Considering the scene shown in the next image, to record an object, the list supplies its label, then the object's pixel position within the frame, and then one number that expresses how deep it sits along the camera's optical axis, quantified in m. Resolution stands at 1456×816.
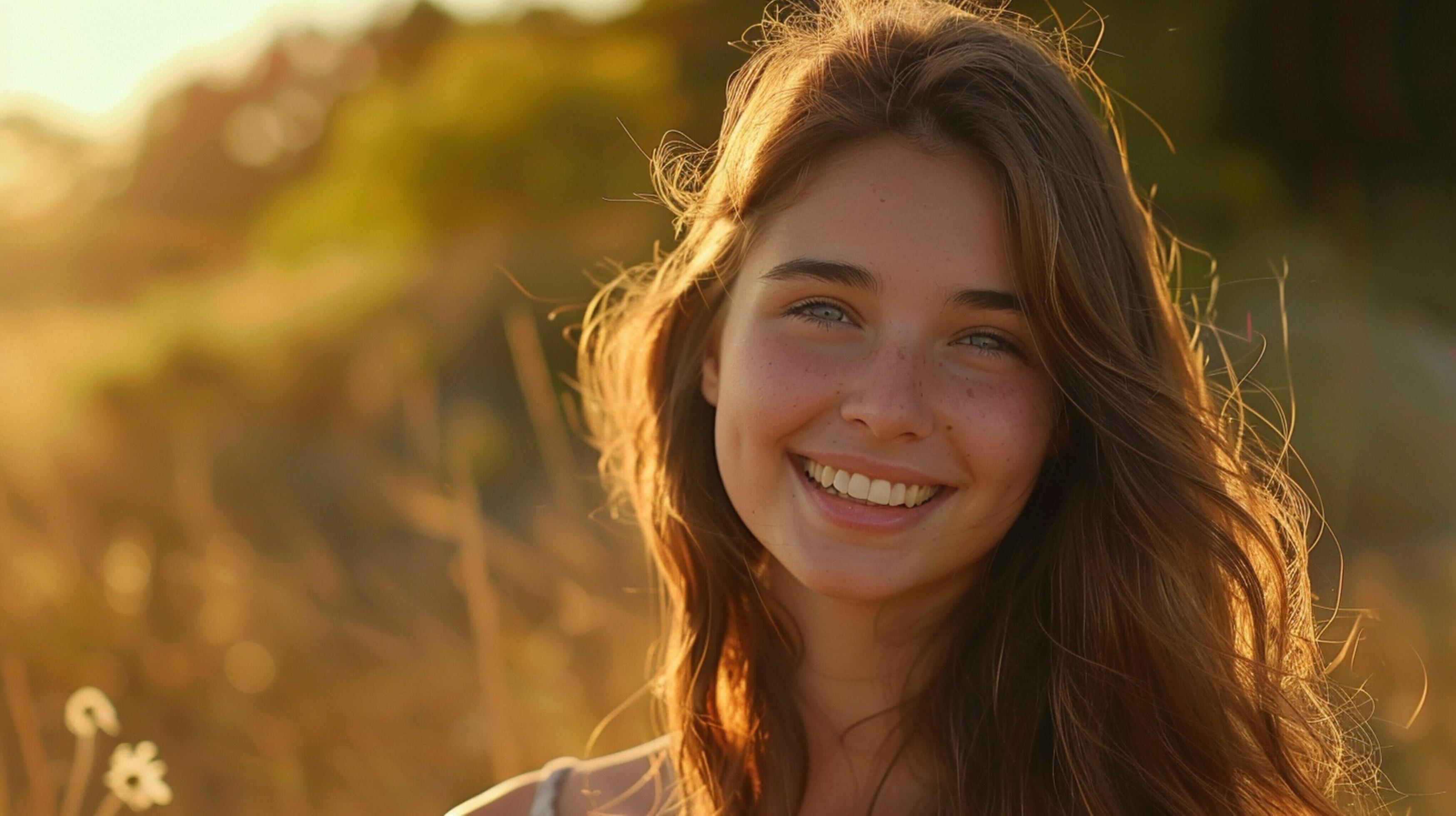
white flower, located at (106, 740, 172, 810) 2.21
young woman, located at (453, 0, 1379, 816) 1.89
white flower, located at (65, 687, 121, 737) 2.14
